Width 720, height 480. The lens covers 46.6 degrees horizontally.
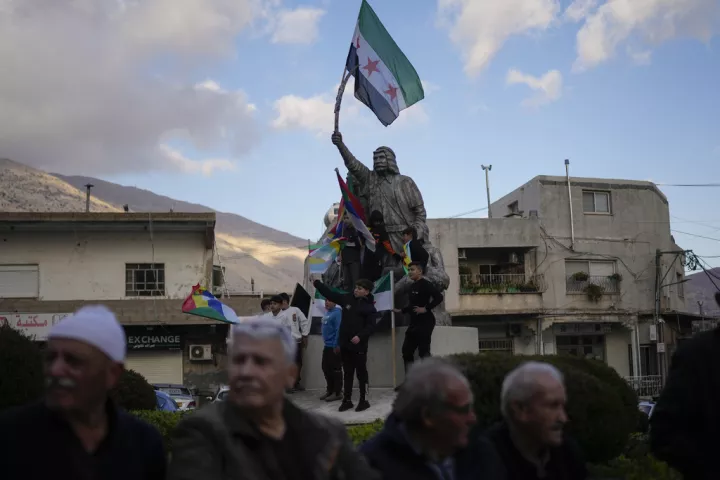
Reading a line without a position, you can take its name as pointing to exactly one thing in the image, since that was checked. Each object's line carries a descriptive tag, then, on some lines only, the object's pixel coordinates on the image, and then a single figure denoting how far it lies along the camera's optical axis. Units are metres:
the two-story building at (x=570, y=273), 39.46
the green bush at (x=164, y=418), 8.65
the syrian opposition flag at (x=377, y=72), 13.55
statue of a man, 12.40
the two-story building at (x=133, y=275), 35.03
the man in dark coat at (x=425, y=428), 3.30
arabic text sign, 33.16
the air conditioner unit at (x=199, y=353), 35.56
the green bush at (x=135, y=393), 11.62
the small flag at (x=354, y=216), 11.80
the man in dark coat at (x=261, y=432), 2.72
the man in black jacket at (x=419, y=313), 10.09
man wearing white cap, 2.78
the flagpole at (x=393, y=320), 10.75
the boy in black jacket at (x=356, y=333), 10.06
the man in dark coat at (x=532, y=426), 3.62
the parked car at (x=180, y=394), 20.09
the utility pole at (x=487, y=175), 47.84
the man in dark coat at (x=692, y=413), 3.30
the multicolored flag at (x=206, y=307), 14.70
